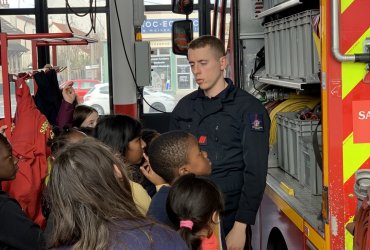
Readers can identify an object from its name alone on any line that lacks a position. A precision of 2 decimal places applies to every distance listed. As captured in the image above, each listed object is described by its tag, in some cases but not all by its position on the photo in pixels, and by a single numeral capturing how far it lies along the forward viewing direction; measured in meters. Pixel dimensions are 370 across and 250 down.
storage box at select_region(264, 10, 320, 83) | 3.32
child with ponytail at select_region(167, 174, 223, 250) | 2.18
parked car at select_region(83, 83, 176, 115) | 11.49
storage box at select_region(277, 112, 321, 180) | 3.56
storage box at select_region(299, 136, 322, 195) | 3.19
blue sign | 11.57
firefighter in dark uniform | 3.05
